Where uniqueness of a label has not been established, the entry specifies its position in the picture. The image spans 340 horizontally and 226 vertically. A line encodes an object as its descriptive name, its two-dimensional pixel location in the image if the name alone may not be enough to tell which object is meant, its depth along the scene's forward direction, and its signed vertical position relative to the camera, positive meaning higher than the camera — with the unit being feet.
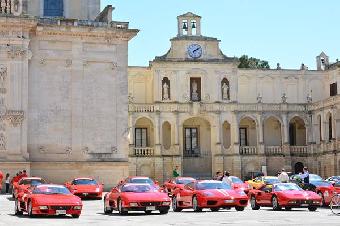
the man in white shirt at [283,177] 117.54 -5.41
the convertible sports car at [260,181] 120.06 -6.42
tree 281.09 +36.85
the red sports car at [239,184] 114.73 -6.57
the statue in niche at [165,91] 208.23 +17.98
